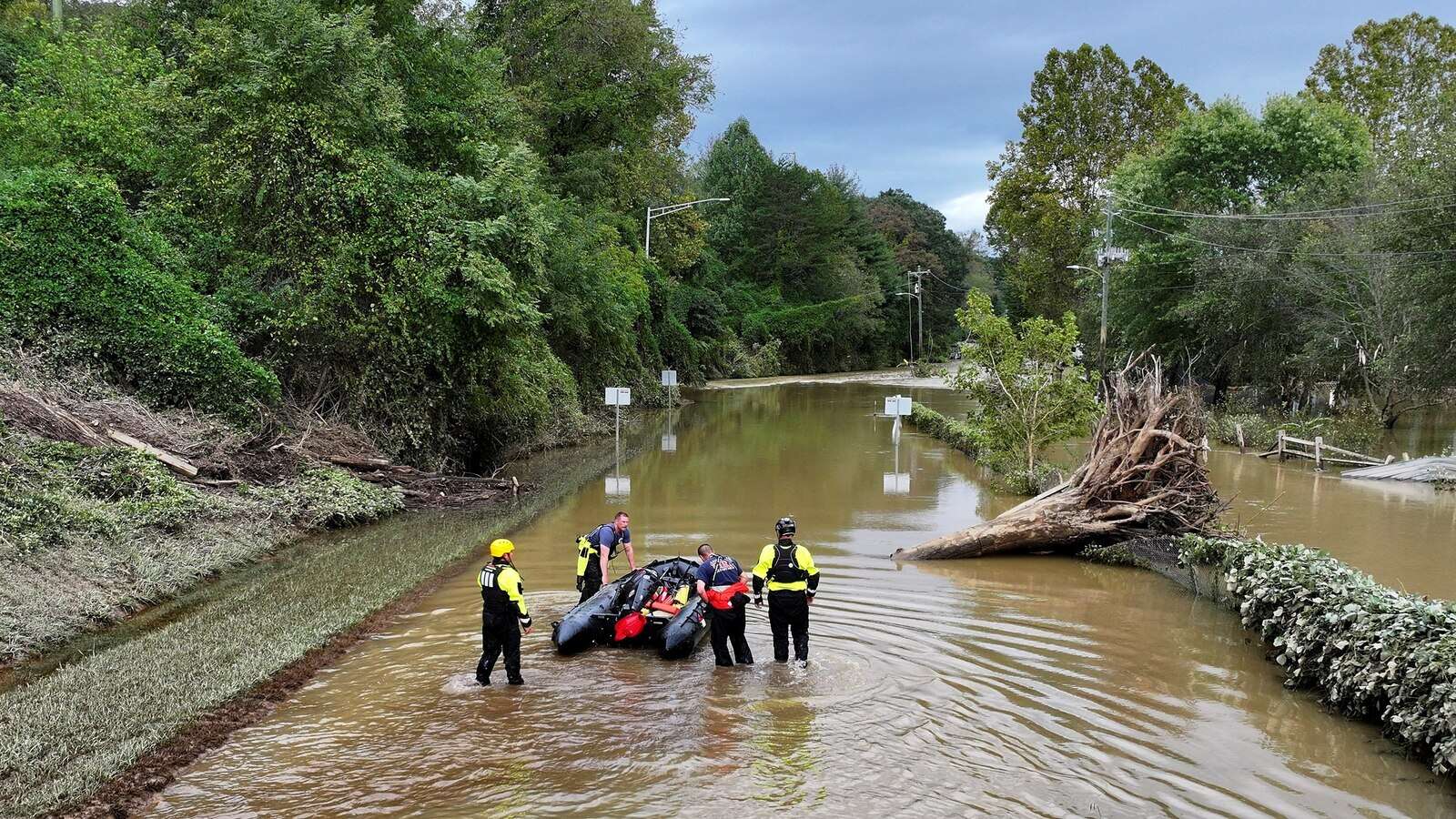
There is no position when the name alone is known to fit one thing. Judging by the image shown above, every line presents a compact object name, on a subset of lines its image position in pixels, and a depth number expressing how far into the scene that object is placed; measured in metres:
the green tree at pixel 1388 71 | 47.38
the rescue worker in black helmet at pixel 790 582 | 9.89
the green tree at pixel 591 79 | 39.62
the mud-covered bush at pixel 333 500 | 16.36
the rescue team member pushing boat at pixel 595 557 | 11.91
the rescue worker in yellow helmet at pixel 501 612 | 9.15
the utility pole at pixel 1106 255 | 42.25
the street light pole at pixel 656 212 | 48.21
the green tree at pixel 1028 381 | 23.09
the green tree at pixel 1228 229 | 35.31
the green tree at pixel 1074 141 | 52.88
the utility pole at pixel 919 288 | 96.32
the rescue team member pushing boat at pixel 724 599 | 9.92
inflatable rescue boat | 10.52
